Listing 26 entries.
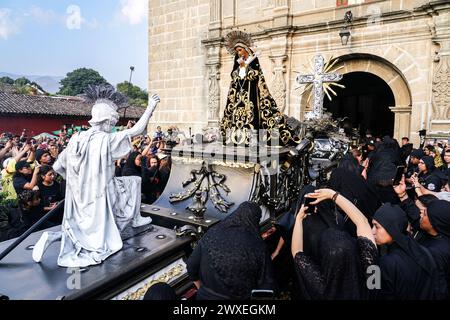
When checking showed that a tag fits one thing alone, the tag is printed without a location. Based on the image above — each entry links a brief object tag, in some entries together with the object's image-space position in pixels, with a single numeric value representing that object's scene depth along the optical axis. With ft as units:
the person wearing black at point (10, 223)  12.00
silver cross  30.81
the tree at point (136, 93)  166.80
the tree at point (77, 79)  182.19
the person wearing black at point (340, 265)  6.04
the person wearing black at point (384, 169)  12.84
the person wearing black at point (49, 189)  14.49
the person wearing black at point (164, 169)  19.98
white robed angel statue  9.10
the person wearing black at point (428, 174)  13.60
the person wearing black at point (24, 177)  14.80
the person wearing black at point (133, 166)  18.84
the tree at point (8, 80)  202.02
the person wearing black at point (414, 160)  19.96
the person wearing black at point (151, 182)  19.06
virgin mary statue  15.56
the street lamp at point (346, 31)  32.14
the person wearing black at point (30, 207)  12.44
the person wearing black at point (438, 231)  7.06
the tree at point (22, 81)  189.13
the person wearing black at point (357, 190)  9.97
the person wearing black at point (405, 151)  25.25
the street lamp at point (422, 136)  28.98
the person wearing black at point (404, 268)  6.37
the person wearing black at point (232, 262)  6.74
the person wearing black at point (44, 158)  16.38
